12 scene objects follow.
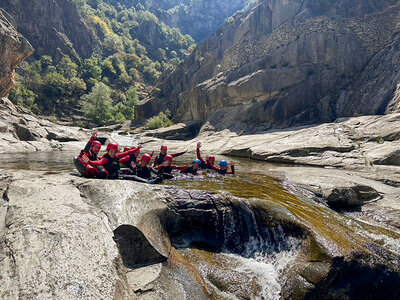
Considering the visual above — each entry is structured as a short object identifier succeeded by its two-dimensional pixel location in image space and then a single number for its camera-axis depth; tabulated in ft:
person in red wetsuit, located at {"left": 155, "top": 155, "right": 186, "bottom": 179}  31.83
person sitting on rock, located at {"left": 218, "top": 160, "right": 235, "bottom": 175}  36.94
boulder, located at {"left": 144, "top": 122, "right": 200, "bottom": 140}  105.87
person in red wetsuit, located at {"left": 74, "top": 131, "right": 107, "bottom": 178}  23.44
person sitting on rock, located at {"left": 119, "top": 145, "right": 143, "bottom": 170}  31.50
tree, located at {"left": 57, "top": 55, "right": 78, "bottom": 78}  208.95
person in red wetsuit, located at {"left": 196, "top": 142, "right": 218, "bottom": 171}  39.97
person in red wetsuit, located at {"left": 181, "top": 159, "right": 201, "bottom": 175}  35.97
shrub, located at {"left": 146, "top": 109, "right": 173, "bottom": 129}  128.59
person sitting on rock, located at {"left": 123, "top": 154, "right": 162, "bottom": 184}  29.79
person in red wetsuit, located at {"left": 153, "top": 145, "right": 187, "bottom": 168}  38.03
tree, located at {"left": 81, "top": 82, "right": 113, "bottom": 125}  158.71
